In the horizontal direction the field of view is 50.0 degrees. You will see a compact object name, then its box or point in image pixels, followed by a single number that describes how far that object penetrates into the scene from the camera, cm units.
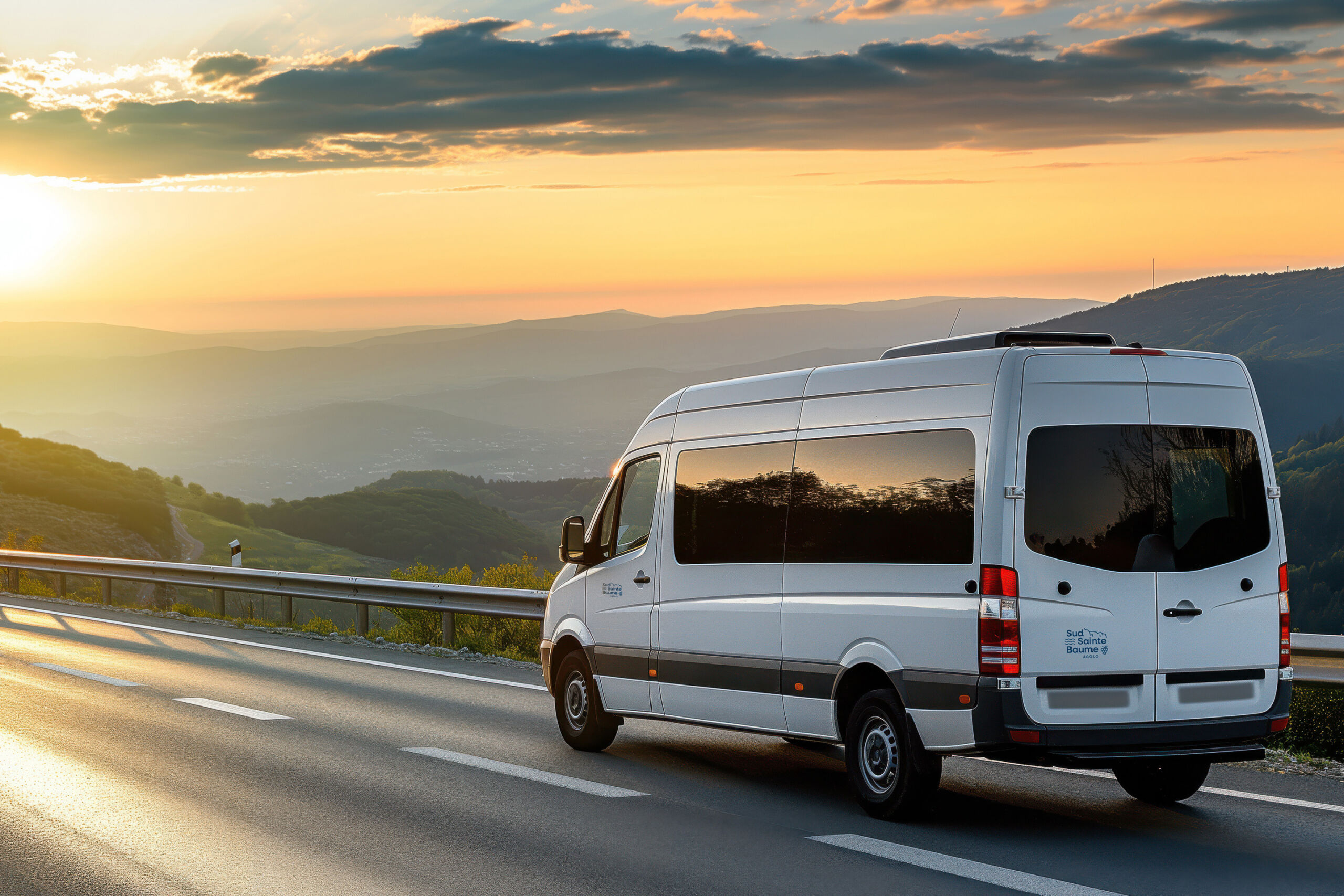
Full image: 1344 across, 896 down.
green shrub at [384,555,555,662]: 1731
